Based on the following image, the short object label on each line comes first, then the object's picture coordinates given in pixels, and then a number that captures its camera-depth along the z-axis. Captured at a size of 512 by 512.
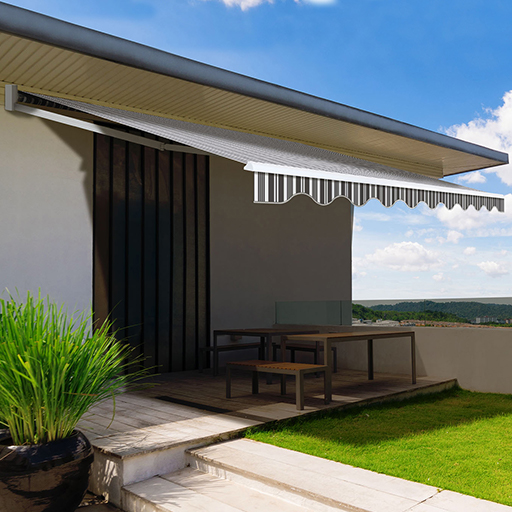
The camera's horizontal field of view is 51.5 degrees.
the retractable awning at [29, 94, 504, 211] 4.80
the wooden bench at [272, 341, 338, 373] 7.83
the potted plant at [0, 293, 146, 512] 3.58
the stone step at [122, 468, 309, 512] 3.58
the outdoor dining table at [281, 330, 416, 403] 5.86
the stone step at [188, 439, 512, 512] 3.31
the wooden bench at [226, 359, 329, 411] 5.51
